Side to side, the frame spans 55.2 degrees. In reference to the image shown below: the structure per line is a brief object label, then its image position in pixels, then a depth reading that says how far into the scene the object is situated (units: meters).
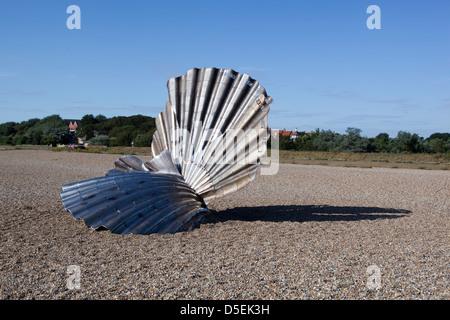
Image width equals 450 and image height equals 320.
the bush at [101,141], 56.41
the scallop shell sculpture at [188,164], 6.44
